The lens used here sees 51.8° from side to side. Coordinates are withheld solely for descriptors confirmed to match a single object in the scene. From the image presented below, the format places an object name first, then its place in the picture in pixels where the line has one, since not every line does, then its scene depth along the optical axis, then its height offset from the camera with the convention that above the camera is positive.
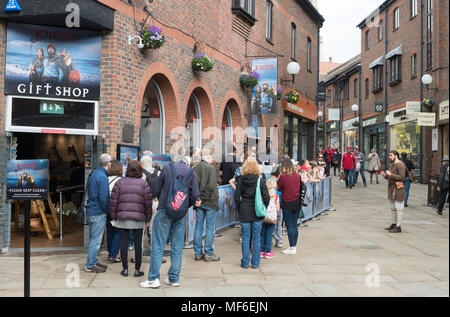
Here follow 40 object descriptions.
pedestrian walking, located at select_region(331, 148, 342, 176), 28.42 +0.46
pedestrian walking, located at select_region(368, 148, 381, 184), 22.48 +0.14
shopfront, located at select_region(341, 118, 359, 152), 36.81 +2.76
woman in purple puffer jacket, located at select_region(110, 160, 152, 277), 6.51 -0.60
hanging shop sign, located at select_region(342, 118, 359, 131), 37.52 +3.51
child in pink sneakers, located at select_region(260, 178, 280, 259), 7.92 -1.03
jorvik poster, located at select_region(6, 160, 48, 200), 7.58 -0.12
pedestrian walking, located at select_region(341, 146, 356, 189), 20.52 -0.02
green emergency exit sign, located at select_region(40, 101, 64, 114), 8.53 +1.03
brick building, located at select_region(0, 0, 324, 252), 8.24 +1.97
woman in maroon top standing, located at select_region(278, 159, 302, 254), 8.31 -0.61
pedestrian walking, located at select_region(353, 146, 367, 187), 22.04 +0.04
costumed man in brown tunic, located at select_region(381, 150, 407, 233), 10.29 -0.49
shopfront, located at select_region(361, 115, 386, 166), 30.92 +2.17
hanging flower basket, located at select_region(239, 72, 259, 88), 14.91 +2.73
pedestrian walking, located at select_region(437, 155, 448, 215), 13.27 -0.60
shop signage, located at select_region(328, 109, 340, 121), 39.66 +4.38
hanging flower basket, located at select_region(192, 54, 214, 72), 11.59 +2.55
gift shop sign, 8.16 +1.84
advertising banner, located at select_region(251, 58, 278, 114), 15.13 +2.56
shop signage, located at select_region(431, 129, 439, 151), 18.90 +0.88
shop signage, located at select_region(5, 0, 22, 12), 7.77 +2.63
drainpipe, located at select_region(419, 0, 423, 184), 23.41 +4.17
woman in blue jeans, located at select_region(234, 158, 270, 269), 7.25 -0.71
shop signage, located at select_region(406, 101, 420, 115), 22.38 +2.94
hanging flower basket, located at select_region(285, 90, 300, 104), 18.28 +2.72
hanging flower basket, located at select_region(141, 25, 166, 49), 9.25 +2.55
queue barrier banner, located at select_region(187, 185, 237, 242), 10.18 -1.02
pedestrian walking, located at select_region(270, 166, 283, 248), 9.00 -1.20
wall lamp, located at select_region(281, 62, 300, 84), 17.17 +3.61
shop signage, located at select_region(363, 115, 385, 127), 31.00 +3.20
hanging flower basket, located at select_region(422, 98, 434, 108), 16.84 +2.44
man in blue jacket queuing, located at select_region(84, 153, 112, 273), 7.04 -0.67
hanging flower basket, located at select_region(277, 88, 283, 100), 16.47 +2.52
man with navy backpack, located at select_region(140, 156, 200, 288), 6.05 -0.73
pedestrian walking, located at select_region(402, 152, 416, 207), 15.44 -0.28
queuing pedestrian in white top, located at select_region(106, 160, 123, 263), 7.38 -1.12
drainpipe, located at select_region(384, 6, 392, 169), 29.72 +3.81
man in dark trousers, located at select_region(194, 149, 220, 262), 7.80 -0.62
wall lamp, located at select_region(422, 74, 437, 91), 19.89 +3.79
